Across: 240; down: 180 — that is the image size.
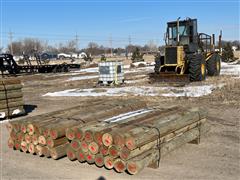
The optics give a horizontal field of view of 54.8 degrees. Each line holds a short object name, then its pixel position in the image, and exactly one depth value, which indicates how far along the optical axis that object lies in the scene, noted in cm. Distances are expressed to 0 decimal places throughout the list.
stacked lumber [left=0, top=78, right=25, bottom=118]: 760
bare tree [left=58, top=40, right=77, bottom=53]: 9854
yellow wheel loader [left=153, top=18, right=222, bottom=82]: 1208
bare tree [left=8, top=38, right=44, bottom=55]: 8600
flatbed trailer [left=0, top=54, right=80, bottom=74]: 2259
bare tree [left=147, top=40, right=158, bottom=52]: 8906
